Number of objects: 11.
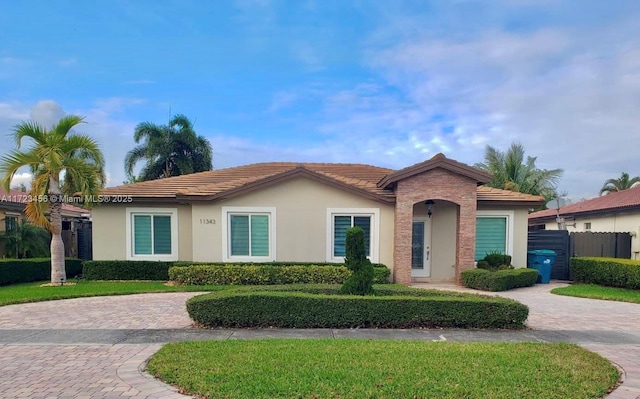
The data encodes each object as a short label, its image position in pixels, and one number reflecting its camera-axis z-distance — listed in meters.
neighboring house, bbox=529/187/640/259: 16.34
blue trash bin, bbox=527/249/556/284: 14.59
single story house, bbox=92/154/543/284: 13.48
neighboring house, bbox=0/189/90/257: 17.33
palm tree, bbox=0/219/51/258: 16.16
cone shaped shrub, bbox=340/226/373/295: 8.26
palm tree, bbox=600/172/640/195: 33.00
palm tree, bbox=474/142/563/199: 27.19
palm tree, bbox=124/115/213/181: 28.11
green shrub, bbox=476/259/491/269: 13.76
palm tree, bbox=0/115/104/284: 12.29
